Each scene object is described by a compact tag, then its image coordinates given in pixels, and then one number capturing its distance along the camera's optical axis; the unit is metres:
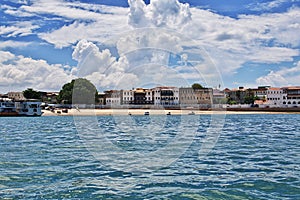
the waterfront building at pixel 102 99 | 161.38
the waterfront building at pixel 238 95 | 177.62
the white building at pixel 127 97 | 156.00
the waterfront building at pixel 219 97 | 155.60
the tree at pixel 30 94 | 158.75
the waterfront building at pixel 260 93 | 172.23
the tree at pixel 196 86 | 156.70
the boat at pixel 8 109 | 105.06
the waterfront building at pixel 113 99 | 152.73
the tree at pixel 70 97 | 127.92
